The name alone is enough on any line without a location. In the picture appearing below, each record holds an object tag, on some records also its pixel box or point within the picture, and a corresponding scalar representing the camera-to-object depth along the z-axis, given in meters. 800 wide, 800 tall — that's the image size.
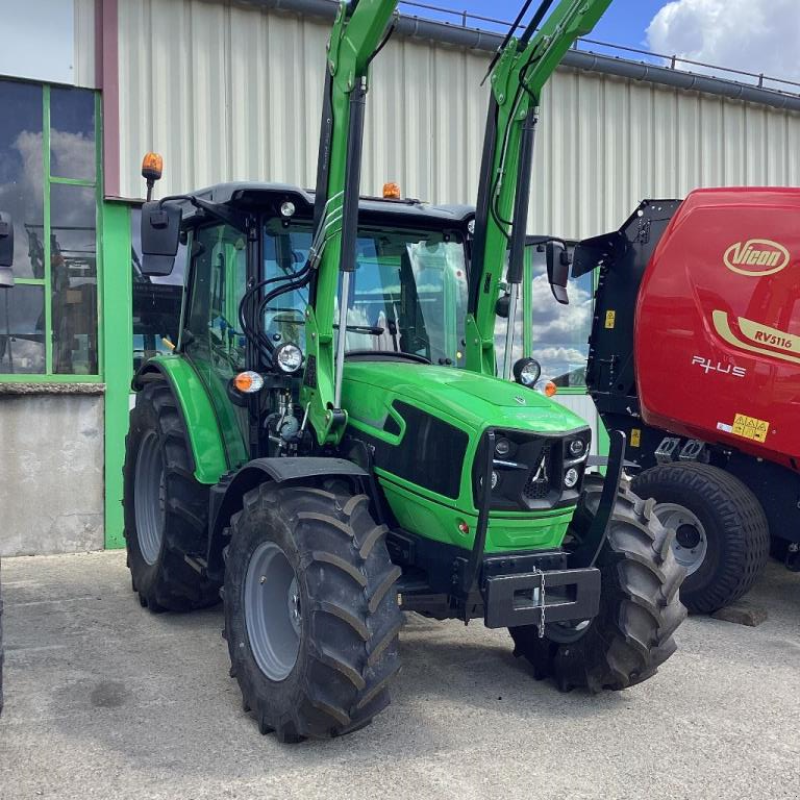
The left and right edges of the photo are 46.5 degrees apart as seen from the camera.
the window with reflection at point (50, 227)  7.22
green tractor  3.66
